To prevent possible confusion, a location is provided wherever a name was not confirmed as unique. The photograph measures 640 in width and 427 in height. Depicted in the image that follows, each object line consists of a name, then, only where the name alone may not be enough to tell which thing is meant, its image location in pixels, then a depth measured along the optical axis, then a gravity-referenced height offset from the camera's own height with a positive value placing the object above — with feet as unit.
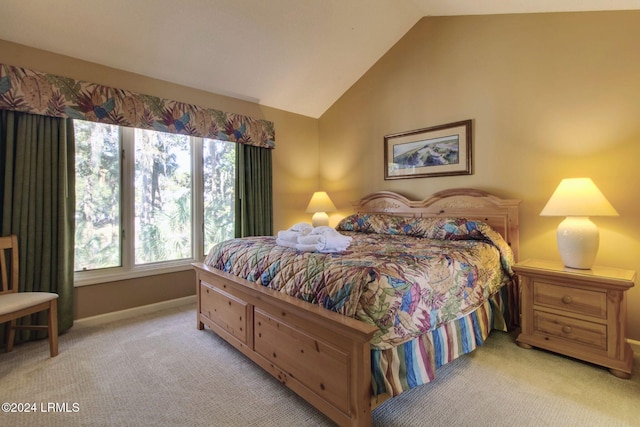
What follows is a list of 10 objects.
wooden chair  6.79 -1.94
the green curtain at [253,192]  12.73 +0.91
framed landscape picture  10.57 +2.26
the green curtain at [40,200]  8.14 +0.43
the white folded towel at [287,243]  7.39 -0.73
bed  4.77 -1.77
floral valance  8.13 +3.42
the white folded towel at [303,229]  7.65 -0.40
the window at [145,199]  9.69 +0.56
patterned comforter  4.89 -1.18
